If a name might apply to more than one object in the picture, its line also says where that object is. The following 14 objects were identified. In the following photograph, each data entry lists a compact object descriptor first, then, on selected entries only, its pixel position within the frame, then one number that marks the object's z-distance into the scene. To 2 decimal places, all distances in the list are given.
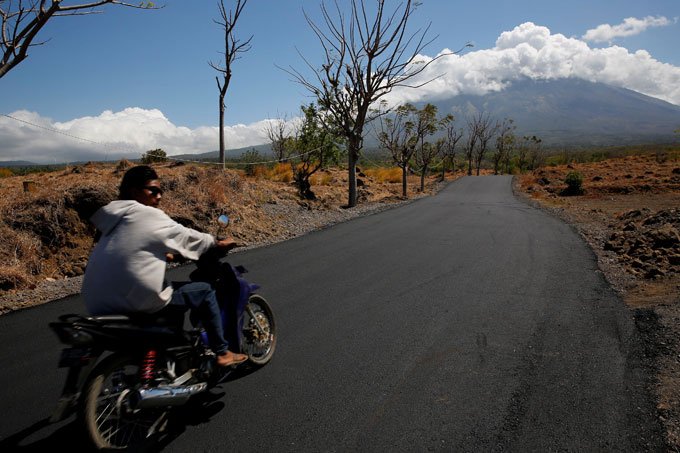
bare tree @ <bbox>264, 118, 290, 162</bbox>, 34.22
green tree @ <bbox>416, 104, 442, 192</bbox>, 30.62
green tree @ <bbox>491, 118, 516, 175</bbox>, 61.12
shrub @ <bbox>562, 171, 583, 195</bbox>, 27.69
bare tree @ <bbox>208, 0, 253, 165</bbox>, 17.67
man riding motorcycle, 3.02
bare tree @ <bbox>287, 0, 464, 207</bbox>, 20.05
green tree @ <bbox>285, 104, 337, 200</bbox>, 22.75
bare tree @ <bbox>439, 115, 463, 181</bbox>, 45.56
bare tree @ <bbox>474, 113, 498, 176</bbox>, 57.07
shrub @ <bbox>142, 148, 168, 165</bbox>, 20.57
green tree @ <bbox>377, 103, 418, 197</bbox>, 29.38
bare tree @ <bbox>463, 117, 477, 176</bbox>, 56.17
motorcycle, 2.81
